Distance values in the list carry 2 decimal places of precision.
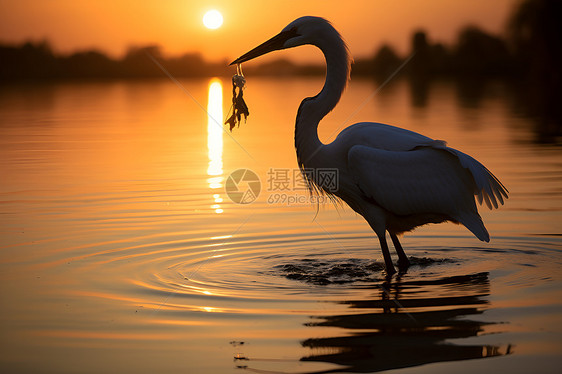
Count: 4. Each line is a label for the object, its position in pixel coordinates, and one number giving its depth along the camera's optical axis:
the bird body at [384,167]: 7.79
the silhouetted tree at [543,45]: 47.94
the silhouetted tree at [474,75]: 98.31
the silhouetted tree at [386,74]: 103.71
